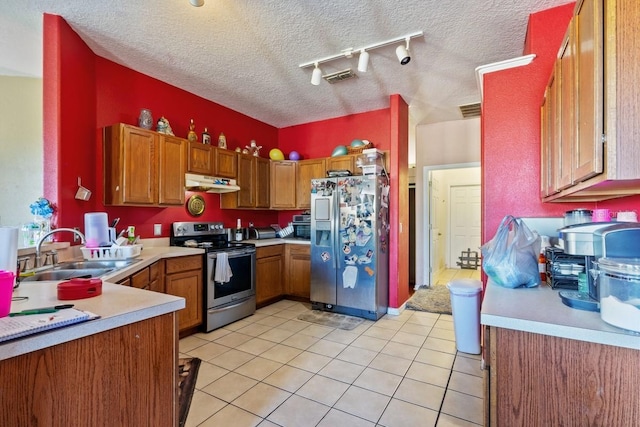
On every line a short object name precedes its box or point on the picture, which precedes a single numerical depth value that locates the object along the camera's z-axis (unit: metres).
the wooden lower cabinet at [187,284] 2.73
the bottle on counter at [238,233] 4.02
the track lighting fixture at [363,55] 2.40
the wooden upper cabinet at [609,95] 0.85
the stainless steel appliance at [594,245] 1.07
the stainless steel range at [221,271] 3.07
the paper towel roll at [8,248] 1.23
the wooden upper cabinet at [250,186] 3.92
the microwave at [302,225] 4.30
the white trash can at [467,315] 2.59
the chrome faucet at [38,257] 1.73
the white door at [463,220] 6.29
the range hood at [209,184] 3.18
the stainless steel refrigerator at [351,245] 3.41
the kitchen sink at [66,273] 1.78
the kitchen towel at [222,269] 3.07
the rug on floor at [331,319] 3.28
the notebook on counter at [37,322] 0.81
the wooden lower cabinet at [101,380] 0.83
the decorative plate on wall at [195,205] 3.56
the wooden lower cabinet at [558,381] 0.94
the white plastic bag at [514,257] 1.61
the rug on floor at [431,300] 3.83
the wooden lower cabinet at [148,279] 2.09
